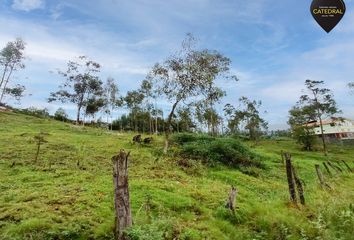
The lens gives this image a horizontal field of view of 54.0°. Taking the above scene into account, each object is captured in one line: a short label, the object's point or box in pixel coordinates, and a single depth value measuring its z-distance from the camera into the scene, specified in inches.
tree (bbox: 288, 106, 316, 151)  2219.5
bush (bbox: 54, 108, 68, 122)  2726.4
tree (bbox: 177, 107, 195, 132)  2497.8
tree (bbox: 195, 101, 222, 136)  2393.9
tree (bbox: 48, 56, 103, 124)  2295.8
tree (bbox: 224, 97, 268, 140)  2509.8
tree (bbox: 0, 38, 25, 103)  2053.4
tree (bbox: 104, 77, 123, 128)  2460.5
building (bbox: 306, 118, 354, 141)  3639.3
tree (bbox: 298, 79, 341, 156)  2151.8
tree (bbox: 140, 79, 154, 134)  2156.5
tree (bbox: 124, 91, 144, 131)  2415.1
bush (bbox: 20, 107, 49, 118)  2399.1
